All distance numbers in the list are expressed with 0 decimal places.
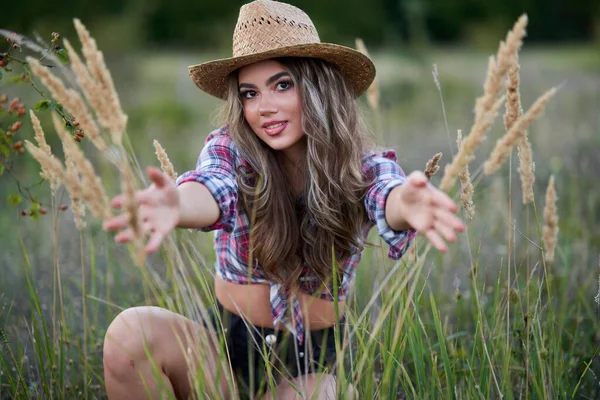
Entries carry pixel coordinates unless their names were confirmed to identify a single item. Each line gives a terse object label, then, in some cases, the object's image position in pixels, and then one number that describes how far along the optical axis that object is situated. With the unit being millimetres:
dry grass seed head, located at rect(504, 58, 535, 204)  1570
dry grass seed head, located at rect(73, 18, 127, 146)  1155
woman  1919
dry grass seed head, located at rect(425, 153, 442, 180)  1761
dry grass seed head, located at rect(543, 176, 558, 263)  1753
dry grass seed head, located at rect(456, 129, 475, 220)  1718
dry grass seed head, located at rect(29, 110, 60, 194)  1588
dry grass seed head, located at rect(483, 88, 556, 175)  1248
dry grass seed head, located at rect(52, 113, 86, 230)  1107
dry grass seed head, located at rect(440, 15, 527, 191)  1210
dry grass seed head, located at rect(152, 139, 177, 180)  1692
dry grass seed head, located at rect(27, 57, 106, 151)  1126
